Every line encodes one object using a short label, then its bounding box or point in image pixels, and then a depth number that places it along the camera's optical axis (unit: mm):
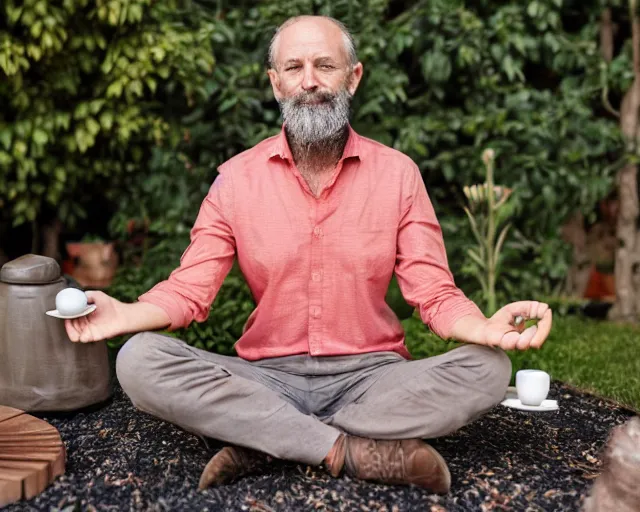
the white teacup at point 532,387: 2533
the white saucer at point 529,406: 2441
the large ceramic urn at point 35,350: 2908
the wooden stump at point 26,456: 2213
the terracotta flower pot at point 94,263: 5312
